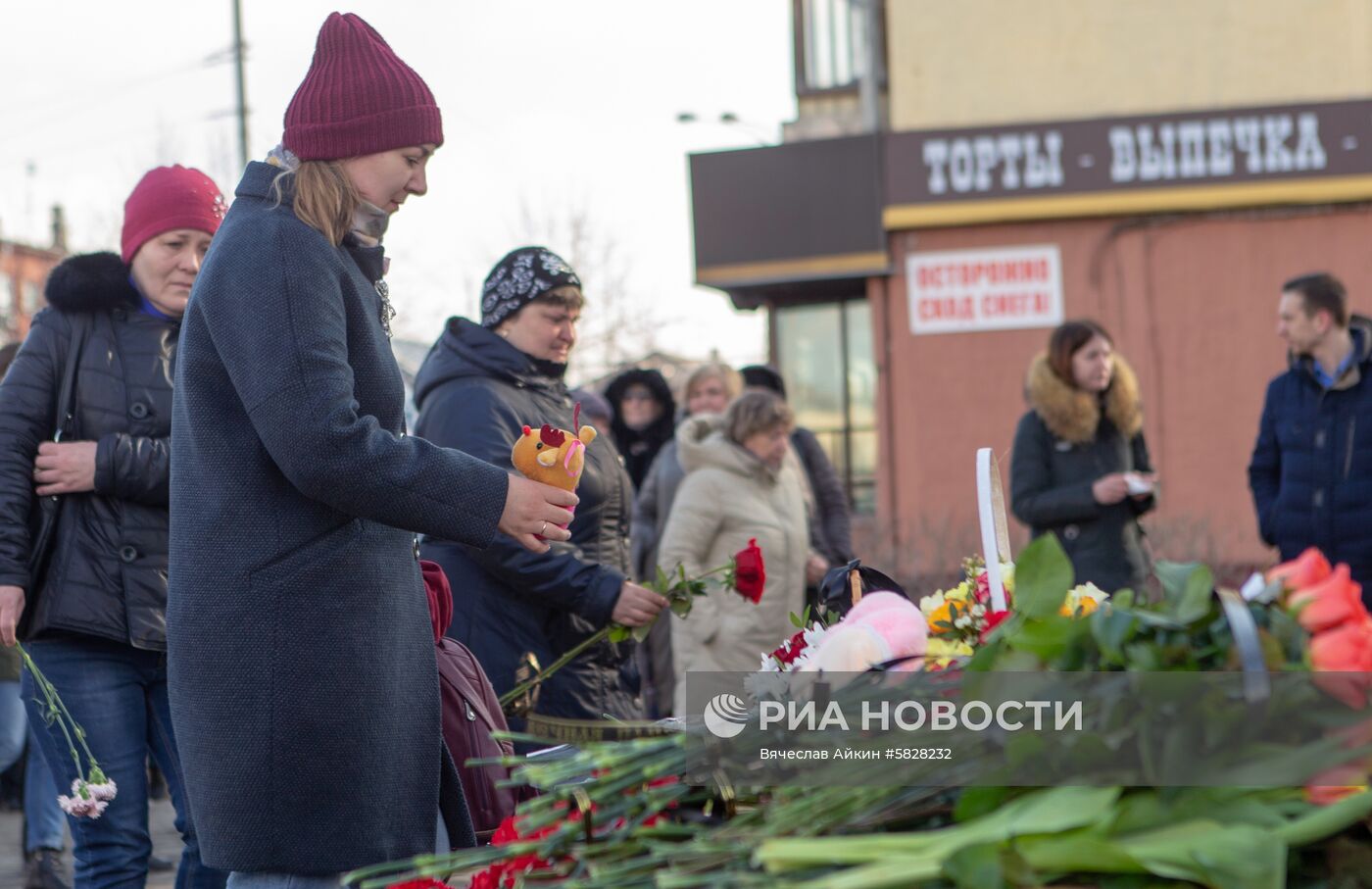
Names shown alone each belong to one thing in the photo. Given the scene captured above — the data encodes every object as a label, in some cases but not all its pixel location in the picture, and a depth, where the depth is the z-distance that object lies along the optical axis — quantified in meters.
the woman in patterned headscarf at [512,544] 3.97
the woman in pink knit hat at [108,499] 3.65
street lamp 16.12
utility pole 23.00
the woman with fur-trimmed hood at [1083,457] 5.99
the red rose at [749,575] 4.07
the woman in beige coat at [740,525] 6.39
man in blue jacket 5.48
